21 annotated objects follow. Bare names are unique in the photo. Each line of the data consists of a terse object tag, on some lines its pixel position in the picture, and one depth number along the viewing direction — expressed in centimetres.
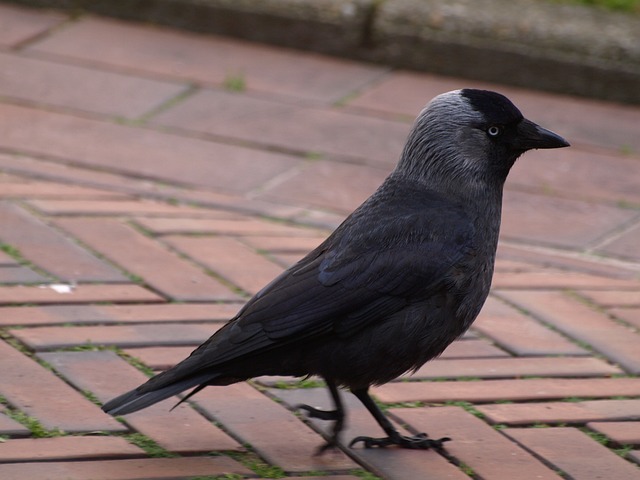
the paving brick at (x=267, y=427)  523
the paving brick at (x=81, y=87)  964
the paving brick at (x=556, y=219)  804
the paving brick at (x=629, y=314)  690
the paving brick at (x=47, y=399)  526
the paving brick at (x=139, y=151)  854
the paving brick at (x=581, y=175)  880
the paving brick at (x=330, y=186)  831
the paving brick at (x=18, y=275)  660
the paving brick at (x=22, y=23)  1093
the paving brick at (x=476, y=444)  523
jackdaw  510
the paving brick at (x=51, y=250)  677
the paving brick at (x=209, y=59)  1048
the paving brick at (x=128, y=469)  481
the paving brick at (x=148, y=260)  679
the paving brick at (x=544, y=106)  990
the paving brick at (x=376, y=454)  524
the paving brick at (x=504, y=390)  593
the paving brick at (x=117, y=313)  621
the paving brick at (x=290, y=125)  925
